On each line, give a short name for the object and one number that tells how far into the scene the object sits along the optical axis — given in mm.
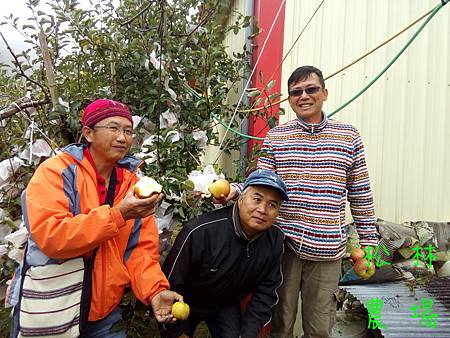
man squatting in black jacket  1974
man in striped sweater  2117
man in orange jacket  1516
